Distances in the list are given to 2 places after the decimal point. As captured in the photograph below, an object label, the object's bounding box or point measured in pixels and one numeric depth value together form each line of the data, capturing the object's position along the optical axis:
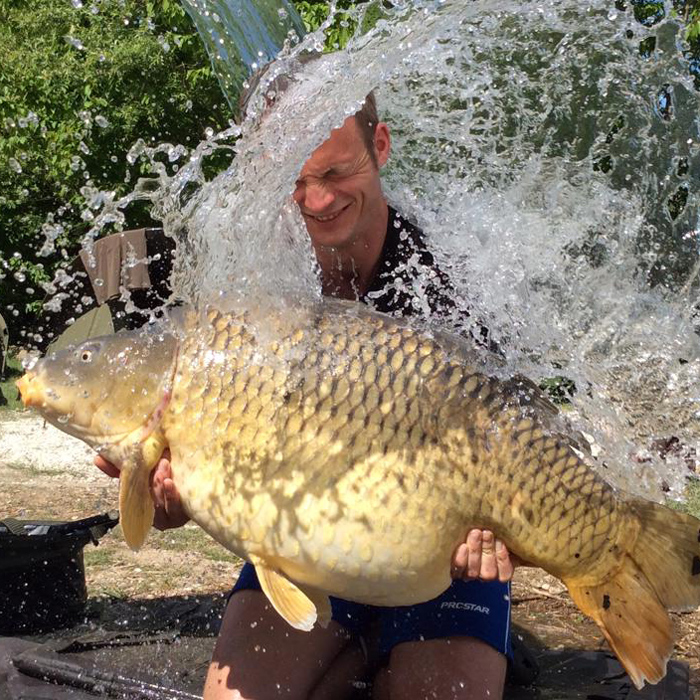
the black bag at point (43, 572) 3.18
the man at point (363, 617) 2.24
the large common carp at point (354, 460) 1.81
